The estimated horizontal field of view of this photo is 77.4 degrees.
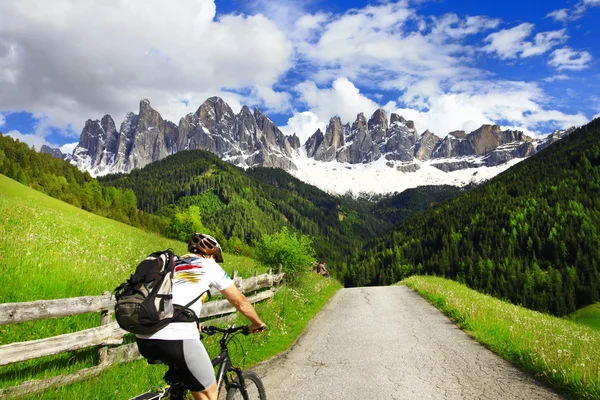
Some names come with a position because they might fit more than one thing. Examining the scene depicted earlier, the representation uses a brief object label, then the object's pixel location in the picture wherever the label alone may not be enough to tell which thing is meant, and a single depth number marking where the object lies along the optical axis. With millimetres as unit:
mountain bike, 4953
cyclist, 4055
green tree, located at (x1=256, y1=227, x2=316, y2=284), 26312
